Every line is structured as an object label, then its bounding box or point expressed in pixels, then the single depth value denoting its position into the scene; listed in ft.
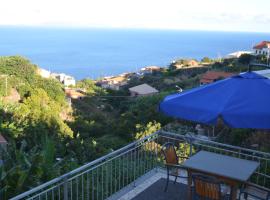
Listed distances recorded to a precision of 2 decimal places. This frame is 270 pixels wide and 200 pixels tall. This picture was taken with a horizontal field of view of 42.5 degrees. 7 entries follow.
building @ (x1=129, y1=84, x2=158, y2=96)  181.31
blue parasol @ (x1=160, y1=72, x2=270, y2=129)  13.07
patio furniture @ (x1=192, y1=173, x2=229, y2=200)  15.34
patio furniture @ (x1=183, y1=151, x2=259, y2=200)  16.10
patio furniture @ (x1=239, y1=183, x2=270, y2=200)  16.54
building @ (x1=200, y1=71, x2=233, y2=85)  139.95
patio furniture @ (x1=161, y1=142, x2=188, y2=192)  19.81
